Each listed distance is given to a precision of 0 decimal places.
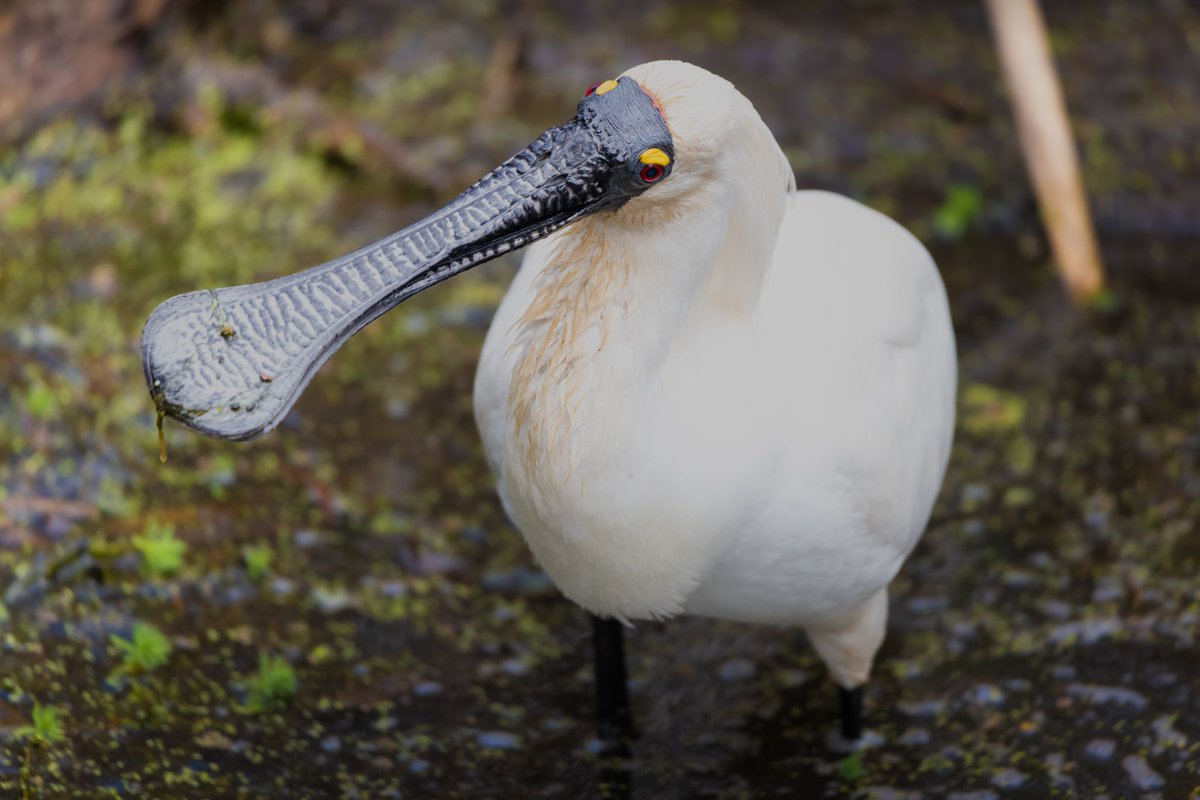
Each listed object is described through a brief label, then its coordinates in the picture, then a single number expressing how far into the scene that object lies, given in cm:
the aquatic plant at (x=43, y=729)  700
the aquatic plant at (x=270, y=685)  777
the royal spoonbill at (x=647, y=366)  596
